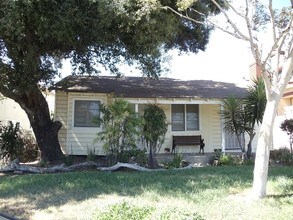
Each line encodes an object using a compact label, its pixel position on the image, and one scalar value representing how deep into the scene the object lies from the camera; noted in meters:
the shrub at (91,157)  10.67
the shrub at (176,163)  9.87
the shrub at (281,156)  10.61
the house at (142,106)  12.68
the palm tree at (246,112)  10.60
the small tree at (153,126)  9.71
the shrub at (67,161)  10.10
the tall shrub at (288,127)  11.69
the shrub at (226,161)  10.44
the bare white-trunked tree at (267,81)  6.09
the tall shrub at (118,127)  9.39
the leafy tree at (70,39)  7.90
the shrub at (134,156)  9.63
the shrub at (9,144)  11.07
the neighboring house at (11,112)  19.78
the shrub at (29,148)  12.03
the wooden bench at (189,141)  12.89
